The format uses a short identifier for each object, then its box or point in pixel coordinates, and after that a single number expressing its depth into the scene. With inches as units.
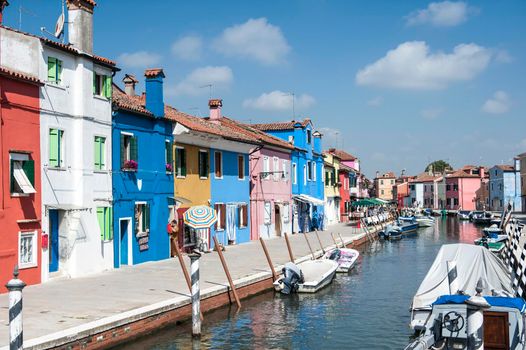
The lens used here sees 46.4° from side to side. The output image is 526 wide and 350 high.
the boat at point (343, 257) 1110.4
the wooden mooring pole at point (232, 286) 746.2
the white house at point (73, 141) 756.6
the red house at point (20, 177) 698.2
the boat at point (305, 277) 859.4
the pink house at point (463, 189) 4416.8
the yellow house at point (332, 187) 2278.5
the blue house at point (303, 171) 1828.2
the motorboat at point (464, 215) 3443.9
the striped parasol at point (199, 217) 927.0
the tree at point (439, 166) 6143.7
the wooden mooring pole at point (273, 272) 884.6
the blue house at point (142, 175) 916.0
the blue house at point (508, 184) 3740.2
